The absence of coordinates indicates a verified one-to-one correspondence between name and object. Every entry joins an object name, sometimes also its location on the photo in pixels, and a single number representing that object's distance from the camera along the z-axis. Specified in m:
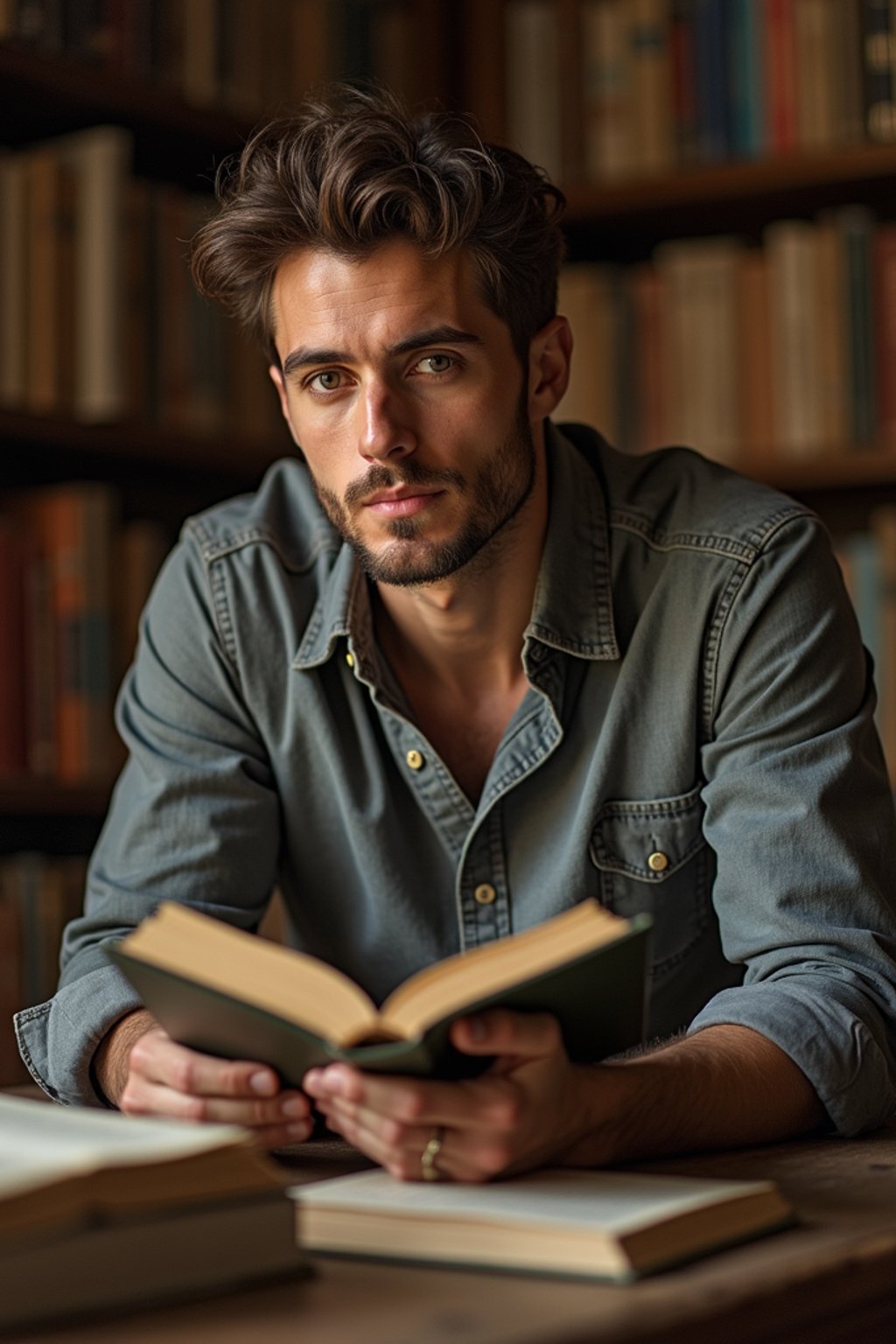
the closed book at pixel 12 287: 2.11
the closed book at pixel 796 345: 2.38
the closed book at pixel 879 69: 2.33
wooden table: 0.66
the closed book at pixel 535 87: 2.58
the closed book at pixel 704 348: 2.44
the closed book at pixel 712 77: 2.44
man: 1.30
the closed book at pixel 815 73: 2.38
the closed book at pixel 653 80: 2.48
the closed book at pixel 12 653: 2.10
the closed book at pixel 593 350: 2.51
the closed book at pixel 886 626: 2.30
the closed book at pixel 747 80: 2.42
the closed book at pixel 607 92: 2.51
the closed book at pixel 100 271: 2.16
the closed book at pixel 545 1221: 0.74
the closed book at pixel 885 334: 2.35
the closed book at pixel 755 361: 2.43
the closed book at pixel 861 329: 2.36
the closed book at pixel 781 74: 2.40
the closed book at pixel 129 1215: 0.67
